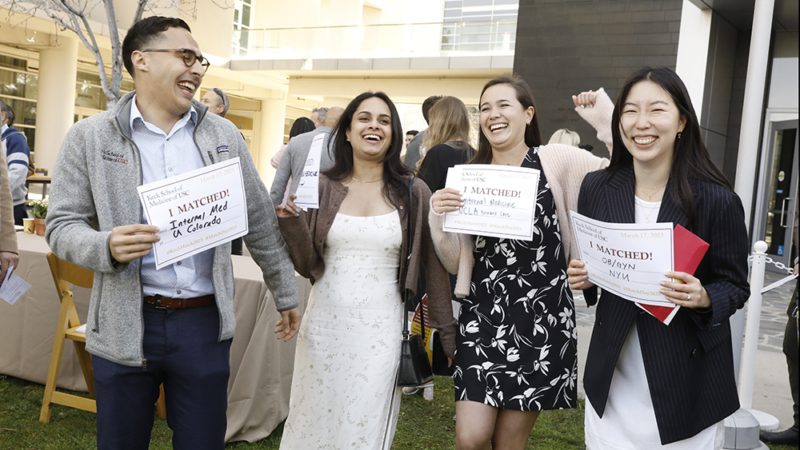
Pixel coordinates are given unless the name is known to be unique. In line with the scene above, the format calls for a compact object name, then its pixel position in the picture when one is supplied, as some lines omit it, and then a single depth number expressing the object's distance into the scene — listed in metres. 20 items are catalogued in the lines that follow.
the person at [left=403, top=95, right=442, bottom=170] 6.95
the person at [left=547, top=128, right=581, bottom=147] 6.70
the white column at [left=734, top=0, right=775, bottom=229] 3.94
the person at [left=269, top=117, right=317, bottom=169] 7.56
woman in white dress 3.00
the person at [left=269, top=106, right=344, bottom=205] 4.98
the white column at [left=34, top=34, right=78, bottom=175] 19.86
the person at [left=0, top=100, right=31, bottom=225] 6.60
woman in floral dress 2.81
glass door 14.00
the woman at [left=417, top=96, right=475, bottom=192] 5.10
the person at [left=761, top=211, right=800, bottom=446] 4.55
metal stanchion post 4.74
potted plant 5.46
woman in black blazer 2.22
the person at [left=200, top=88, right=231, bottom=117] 6.48
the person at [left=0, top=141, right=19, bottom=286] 3.04
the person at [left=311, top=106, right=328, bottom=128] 7.74
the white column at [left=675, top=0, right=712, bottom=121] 12.23
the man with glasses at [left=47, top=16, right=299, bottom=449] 2.27
